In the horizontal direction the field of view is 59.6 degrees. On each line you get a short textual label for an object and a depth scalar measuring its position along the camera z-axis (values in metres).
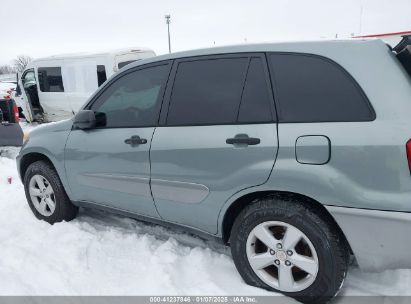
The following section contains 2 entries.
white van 9.88
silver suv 2.13
